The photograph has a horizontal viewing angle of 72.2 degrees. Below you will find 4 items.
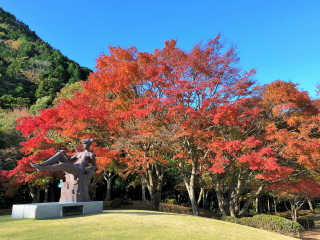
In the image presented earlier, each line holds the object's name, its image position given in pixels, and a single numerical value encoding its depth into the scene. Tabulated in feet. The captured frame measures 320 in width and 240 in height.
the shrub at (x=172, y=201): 78.64
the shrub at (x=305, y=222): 62.98
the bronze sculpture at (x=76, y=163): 29.71
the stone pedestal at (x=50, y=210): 26.27
